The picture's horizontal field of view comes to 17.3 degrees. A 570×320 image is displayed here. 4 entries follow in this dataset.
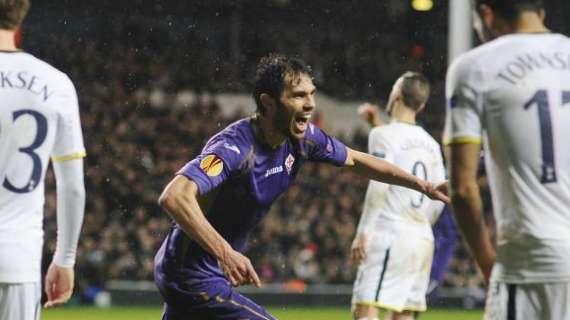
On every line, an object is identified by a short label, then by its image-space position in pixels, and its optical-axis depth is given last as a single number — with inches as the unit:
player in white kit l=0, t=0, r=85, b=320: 257.1
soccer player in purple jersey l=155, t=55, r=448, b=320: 337.6
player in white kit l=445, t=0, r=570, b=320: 230.8
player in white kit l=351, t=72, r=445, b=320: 515.6
